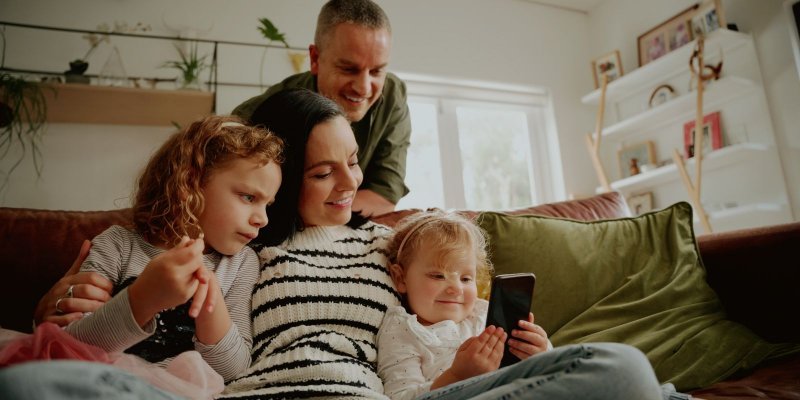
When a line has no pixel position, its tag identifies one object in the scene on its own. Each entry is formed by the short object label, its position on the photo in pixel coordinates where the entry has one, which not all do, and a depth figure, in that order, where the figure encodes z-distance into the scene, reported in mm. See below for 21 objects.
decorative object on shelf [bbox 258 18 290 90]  2893
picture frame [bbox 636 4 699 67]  3597
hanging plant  2422
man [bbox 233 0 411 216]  1720
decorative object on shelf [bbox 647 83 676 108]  3791
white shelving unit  3203
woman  877
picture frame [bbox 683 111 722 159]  3463
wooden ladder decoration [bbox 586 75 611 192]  3840
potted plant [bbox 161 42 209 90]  2826
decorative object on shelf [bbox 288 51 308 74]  3244
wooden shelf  2602
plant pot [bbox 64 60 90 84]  2576
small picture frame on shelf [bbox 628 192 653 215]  3938
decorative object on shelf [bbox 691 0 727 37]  3279
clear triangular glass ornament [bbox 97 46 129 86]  2729
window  3916
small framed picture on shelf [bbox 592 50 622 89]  4117
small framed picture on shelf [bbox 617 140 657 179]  3932
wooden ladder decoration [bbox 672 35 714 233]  3197
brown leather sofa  1120
